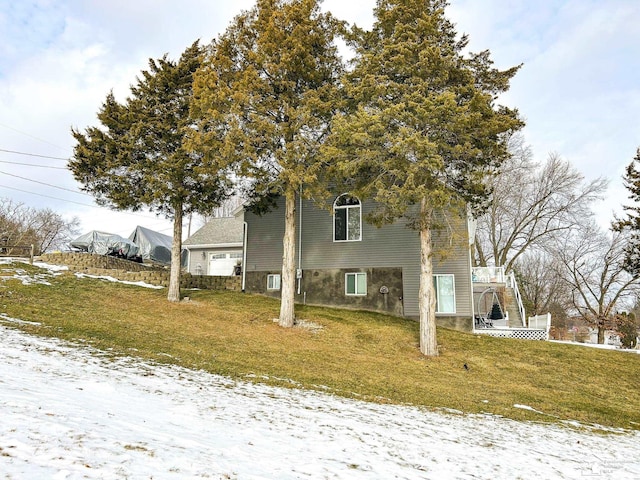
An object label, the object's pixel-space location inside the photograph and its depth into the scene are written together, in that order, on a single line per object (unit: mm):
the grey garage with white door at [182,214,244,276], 25812
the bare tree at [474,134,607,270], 26719
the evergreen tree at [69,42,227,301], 15672
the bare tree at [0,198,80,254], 35031
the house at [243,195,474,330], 17234
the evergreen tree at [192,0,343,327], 14031
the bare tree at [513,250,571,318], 34719
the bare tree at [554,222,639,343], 28422
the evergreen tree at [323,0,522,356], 12508
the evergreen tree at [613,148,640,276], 15852
